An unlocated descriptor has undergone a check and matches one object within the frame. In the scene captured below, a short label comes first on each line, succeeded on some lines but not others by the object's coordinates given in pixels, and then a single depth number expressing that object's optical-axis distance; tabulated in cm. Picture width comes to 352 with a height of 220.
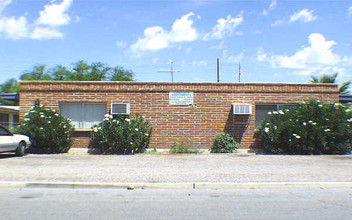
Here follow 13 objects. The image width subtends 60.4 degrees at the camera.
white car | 1224
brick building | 1452
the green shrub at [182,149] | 1384
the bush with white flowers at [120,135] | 1332
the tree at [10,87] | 4641
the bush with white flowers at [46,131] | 1336
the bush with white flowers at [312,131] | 1334
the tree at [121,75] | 4435
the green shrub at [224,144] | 1390
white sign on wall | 1457
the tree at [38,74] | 4559
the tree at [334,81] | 2662
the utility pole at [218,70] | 4478
